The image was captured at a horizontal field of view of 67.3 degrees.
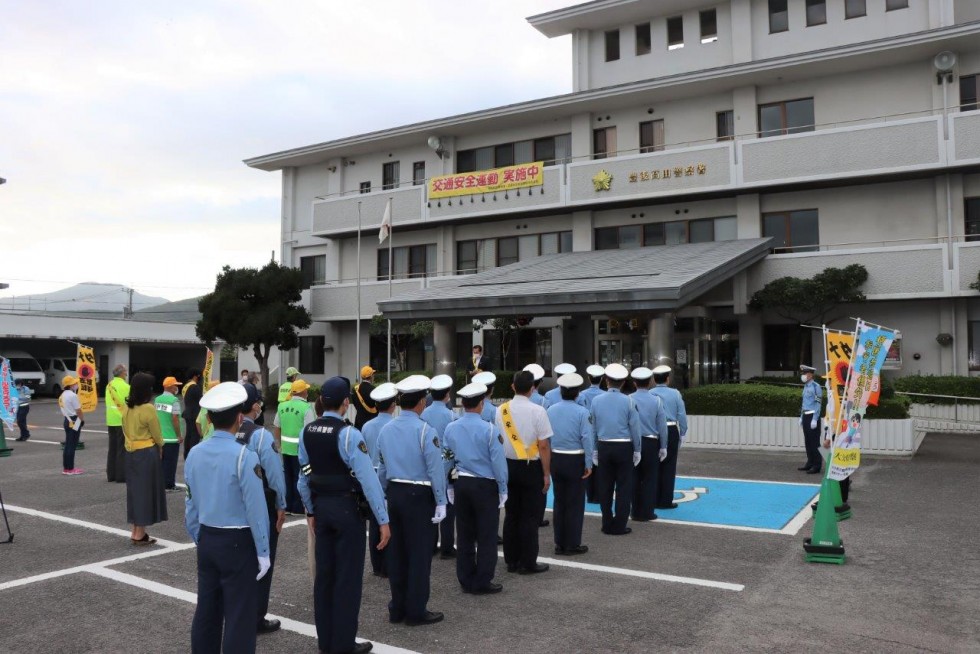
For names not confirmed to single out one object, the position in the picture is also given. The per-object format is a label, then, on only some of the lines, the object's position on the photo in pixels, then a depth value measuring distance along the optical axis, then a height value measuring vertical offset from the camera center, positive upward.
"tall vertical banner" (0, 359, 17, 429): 13.35 -0.31
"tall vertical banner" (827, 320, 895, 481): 7.98 -0.25
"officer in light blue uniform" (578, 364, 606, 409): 9.96 -0.21
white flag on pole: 27.58 +5.59
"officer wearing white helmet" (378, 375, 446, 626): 5.86 -1.08
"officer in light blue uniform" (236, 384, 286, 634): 5.31 -0.83
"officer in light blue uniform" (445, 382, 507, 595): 6.64 -1.07
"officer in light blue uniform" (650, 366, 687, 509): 10.37 -0.82
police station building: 20.39 +5.79
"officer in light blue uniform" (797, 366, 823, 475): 13.23 -0.85
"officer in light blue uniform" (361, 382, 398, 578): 6.19 -0.41
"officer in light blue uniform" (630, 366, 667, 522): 9.73 -0.97
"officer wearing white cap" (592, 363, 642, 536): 8.89 -0.95
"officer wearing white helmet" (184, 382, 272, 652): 4.46 -1.02
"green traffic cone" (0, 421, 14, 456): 16.65 -1.63
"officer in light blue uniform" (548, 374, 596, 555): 8.06 -1.07
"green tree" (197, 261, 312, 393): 28.75 +2.59
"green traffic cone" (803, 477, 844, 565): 7.44 -1.73
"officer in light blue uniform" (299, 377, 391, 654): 5.24 -1.04
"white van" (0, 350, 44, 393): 37.94 +0.42
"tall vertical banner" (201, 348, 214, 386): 17.30 +0.06
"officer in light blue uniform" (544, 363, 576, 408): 9.41 -0.29
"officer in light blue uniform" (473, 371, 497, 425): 7.93 -0.19
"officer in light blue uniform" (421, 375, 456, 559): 7.86 -0.58
